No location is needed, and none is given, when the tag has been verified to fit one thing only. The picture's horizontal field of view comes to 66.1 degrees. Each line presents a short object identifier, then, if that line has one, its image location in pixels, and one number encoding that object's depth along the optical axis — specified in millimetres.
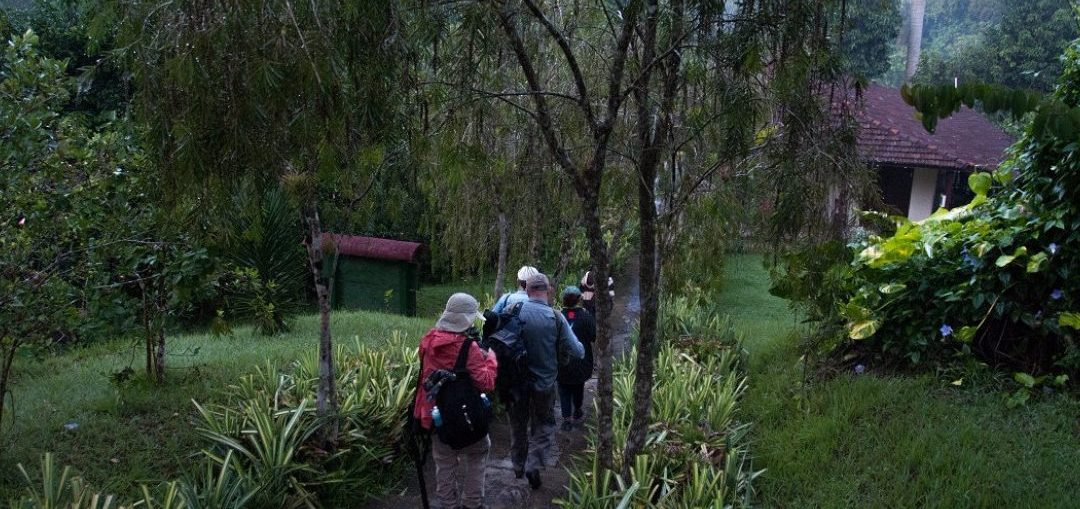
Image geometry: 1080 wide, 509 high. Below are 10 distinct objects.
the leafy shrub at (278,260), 10344
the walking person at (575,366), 7000
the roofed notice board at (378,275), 12742
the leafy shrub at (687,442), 5109
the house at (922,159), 17281
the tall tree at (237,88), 3373
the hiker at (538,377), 5973
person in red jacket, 5094
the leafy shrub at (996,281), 6434
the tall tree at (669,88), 4820
